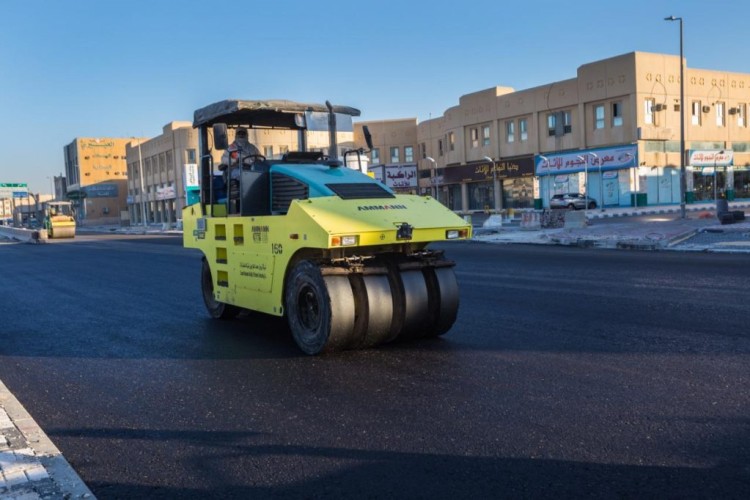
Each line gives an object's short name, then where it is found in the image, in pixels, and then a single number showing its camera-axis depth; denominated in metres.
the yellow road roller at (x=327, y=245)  6.65
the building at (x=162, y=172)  74.25
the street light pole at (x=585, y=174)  44.99
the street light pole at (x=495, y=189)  54.06
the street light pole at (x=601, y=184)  46.08
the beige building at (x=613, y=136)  44.66
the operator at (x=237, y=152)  8.26
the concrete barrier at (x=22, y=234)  42.94
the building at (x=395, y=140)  68.88
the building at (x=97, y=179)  104.81
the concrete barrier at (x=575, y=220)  28.22
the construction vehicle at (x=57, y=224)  46.25
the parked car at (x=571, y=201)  45.06
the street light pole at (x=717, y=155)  47.39
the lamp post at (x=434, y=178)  59.87
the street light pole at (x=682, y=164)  28.45
